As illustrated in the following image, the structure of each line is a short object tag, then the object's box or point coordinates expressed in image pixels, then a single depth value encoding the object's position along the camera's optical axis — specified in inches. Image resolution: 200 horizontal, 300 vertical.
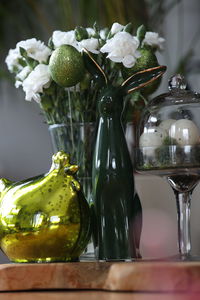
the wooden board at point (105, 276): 50.3
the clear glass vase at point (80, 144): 63.0
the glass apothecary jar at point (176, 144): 56.7
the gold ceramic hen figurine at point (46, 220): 56.4
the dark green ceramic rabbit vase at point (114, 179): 58.2
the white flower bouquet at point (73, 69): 60.8
